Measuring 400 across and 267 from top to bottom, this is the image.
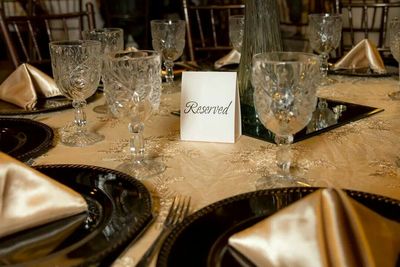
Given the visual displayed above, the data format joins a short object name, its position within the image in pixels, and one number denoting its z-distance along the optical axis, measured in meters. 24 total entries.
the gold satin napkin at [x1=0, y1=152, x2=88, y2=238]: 0.61
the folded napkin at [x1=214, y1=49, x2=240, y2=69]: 1.62
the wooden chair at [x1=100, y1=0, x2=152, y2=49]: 4.13
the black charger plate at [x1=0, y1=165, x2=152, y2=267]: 0.53
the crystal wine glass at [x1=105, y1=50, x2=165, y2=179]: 0.79
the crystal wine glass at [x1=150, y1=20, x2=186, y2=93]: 1.35
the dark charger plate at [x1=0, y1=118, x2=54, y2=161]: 0.89
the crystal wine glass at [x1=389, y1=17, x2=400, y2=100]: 1.21
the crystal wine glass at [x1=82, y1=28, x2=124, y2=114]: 1.25
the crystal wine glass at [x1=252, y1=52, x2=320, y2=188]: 0.71
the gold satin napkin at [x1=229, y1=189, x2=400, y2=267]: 0.48
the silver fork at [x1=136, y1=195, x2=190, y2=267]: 0.55
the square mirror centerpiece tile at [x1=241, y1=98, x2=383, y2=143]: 0.97
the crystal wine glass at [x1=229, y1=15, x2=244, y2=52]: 1.48
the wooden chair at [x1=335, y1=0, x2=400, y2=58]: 2.00
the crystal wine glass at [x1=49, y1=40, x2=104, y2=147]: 0.94
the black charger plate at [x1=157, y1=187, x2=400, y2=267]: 0.53
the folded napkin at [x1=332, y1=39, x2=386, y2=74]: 1.50
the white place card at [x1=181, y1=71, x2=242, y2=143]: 0.94
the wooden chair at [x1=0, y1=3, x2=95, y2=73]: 1.59
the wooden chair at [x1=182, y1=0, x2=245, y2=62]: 3.38
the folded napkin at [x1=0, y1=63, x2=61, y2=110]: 1.23
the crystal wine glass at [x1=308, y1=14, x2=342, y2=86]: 1.40
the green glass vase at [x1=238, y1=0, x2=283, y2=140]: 1.07
